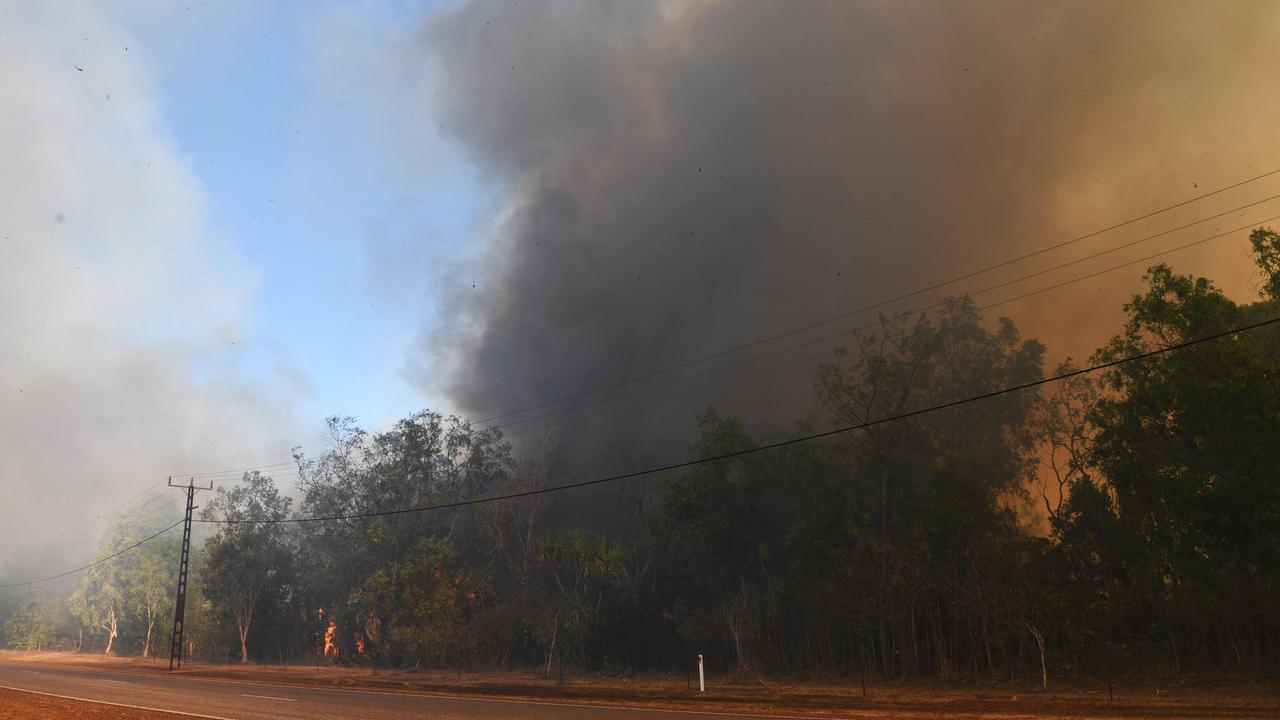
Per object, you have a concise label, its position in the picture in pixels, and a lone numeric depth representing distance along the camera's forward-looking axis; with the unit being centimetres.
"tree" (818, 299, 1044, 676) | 3356
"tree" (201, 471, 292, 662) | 7094
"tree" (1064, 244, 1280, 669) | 2506
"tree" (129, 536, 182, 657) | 9112
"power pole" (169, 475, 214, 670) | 4950
